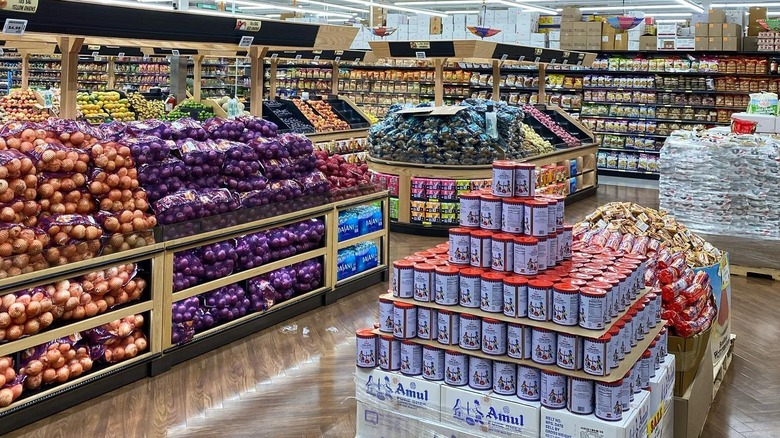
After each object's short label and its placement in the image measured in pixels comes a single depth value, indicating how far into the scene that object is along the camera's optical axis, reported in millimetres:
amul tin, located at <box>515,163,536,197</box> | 3000
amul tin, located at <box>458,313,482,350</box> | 2801
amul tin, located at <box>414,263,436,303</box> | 2902
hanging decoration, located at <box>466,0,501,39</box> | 9258
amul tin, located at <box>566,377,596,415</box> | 2641
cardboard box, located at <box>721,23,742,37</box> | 12128
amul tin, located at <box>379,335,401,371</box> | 2980
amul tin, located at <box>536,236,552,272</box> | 2900
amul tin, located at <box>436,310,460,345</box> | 2854
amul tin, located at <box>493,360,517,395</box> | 2777
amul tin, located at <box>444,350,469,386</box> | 2840
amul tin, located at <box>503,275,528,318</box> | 2732
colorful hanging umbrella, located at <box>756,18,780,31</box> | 11954
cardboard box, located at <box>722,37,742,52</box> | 12125
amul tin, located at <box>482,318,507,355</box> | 2766
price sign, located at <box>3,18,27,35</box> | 4284
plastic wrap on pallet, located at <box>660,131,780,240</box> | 6453
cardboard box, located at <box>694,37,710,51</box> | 12375
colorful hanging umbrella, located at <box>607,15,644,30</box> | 12602
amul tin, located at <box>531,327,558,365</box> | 2684
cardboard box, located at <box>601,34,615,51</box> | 13258
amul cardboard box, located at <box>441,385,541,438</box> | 2713
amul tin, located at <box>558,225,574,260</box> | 3113
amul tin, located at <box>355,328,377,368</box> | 3039
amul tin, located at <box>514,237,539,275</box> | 2826
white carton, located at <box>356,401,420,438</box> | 2949
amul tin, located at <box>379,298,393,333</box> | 2984
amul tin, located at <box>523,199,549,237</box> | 2889
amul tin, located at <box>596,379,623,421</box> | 2586
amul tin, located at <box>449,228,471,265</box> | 3000
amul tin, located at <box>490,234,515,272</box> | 2875
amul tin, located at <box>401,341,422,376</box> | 2928
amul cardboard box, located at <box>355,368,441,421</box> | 2891
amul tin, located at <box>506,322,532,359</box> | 2732
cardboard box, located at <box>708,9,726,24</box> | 12281
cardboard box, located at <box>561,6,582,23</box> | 13430
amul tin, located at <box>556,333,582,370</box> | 2633
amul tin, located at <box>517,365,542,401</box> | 2738
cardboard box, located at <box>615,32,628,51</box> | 13152
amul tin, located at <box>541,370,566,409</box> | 2678
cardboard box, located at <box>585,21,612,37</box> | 13305
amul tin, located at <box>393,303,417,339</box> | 2908
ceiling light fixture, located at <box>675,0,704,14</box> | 16731
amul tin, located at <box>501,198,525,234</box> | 2947
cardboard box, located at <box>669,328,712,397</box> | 3416
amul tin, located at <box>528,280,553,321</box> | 2695
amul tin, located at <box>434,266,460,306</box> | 2861
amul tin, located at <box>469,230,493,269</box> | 2930
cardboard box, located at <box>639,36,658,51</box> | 12930
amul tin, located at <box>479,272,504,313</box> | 2775
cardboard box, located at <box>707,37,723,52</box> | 12234
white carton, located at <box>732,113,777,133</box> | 7273
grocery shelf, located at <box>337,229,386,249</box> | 5682
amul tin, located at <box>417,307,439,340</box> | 2900
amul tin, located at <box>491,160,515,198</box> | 3014
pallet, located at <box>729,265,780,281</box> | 6512
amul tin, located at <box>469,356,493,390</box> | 2818
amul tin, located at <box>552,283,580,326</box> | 2627
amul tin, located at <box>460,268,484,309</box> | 2834
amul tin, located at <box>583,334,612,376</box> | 2580
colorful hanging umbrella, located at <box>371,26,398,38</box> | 11828
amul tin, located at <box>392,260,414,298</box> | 2949
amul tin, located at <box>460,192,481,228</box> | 3045
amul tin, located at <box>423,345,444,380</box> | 2887
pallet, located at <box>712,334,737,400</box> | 4027
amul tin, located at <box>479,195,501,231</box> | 3002
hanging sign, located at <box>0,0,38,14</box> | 4164
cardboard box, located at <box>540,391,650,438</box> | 2586
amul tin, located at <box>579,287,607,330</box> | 2592
